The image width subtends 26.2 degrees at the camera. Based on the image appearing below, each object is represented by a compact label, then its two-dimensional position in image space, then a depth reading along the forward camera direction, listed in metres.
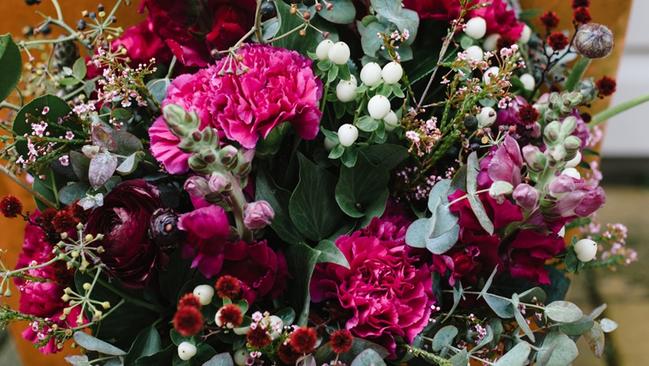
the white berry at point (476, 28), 0.85
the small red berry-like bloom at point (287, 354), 0.75
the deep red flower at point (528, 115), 0.82
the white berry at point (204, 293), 0.76
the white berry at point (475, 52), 0.83
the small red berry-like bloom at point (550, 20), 0.91
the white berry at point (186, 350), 0.76
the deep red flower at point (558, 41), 0.87
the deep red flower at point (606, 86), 0.89
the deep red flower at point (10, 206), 0.78
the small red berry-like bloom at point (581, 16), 0.88
